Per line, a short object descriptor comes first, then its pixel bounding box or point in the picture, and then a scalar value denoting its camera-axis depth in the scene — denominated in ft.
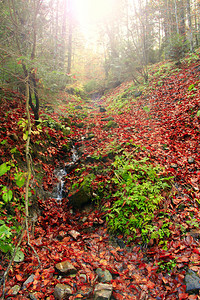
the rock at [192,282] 7.67
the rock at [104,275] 9.18
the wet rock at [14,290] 7.70
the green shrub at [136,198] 11.46
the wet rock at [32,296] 7.79
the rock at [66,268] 9.25
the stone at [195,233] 9.86
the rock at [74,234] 12.21
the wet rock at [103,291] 7.95
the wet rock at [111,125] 27.40
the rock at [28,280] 8.25
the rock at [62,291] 8.01
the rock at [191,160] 15.38
